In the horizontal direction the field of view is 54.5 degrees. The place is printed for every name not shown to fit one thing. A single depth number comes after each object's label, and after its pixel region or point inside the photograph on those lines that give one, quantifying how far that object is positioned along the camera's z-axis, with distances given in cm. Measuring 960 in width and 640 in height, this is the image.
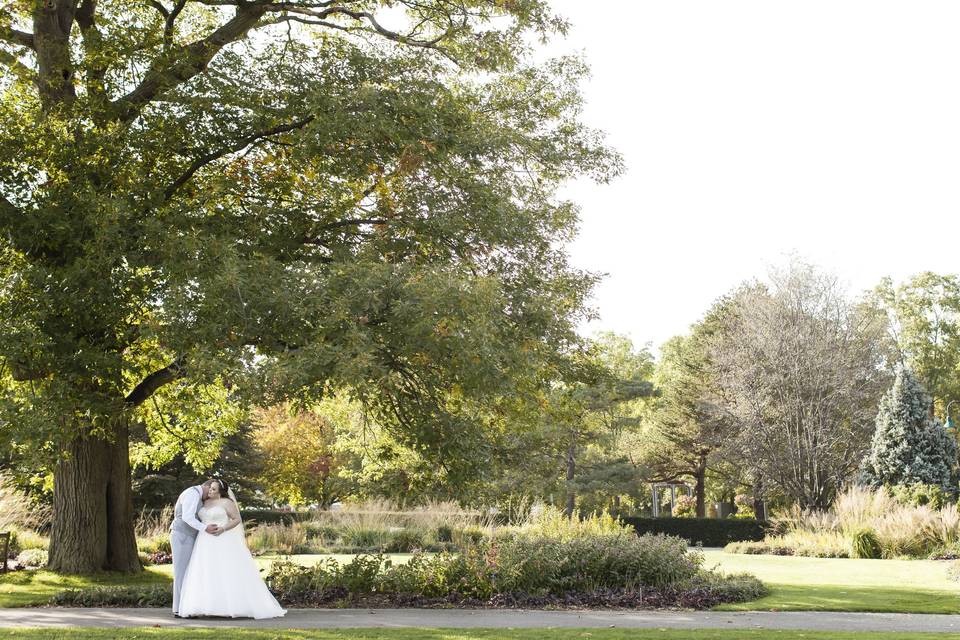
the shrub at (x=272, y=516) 3047
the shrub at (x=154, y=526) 2264
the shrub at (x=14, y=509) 2047
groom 1094
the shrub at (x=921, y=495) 2405
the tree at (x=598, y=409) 1595
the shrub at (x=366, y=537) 2405
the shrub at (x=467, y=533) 2297
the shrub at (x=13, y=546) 1831
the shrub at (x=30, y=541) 2017
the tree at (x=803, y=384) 3319
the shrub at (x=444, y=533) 2476
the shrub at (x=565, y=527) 1711
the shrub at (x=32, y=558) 1734
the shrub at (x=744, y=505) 4959
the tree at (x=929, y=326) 5122
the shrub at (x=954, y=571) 1515
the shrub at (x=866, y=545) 2100
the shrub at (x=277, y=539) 2262
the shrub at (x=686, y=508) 4639
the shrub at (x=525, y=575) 1232
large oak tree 1082
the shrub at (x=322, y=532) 2516
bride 1065
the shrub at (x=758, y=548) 2345
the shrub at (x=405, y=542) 2348
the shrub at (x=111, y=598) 1180
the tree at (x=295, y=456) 3550
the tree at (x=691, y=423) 3794
